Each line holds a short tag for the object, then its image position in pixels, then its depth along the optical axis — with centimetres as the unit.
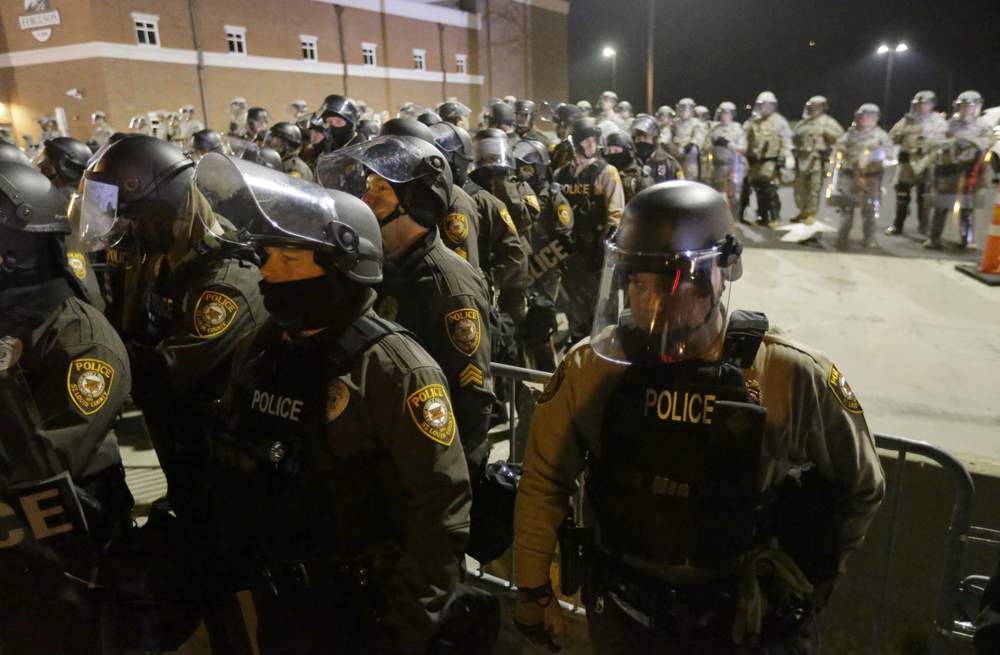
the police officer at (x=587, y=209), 743
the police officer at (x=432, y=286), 298
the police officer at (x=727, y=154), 1470
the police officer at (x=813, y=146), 1355
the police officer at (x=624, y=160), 917
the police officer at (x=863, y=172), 1215
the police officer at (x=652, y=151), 1099
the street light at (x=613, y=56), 3919
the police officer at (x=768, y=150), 1403
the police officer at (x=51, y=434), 240
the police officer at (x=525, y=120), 1183
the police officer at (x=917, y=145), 1245
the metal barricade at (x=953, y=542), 250
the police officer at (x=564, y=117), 1252
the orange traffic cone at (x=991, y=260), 950
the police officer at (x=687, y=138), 1670
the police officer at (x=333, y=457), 197
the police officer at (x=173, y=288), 285
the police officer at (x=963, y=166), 1134
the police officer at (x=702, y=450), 188
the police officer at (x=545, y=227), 700
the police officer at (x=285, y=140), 895
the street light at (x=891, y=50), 3344
